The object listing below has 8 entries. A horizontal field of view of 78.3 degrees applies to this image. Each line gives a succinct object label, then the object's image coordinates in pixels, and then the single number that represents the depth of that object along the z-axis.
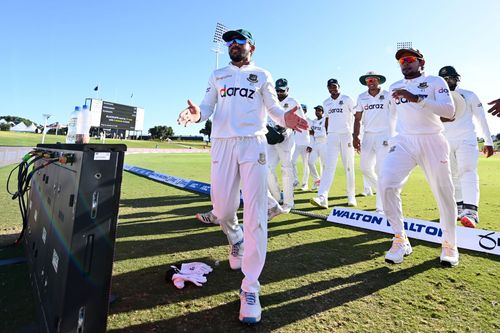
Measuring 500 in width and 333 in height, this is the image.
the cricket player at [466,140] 5.27
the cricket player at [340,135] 6.78
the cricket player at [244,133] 2.44
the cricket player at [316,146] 9.92
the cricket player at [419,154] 3.30
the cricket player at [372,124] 6.02
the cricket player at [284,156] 5.86
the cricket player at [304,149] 10.26
